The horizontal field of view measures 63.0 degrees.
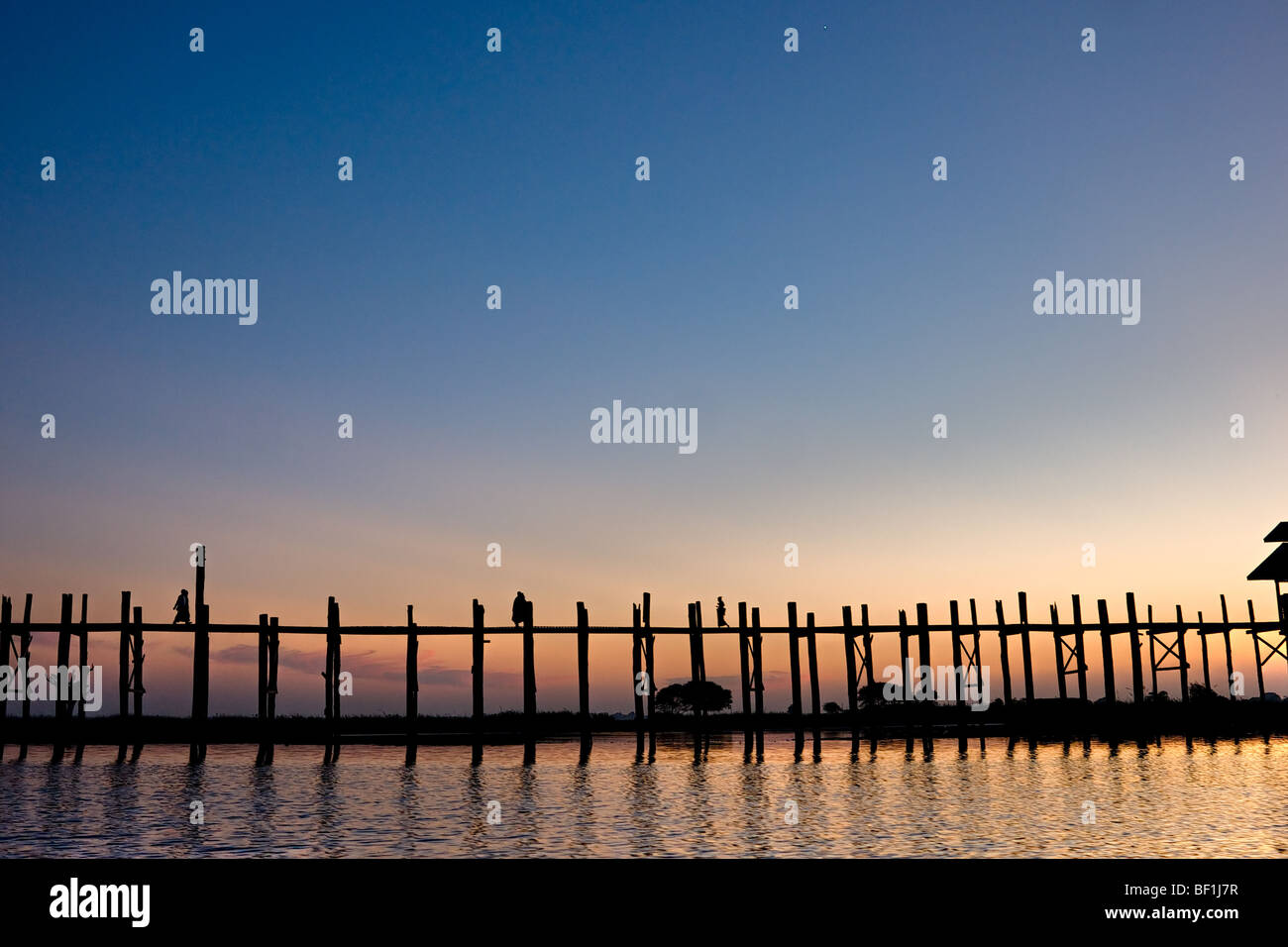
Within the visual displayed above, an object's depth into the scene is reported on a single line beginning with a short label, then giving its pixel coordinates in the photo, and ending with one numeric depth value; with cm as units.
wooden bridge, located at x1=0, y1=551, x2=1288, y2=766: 3006
